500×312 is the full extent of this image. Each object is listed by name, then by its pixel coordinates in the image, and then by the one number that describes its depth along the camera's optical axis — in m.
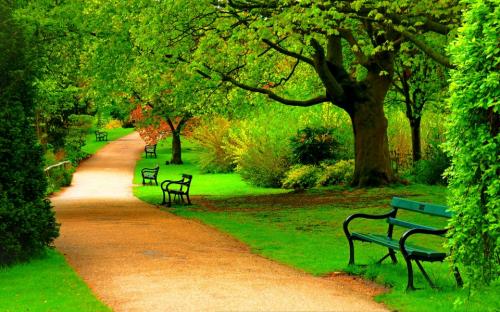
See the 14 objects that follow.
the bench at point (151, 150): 54.66
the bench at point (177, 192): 21.00
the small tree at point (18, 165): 9.76
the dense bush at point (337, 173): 25.91
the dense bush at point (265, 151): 29.20
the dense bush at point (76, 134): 44.81
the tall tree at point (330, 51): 15.58
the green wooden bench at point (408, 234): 7.82
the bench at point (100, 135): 70.44
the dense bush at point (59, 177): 29.00
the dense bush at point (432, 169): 24.41
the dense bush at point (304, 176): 26.89
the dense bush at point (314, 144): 27.64
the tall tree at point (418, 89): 27.83
